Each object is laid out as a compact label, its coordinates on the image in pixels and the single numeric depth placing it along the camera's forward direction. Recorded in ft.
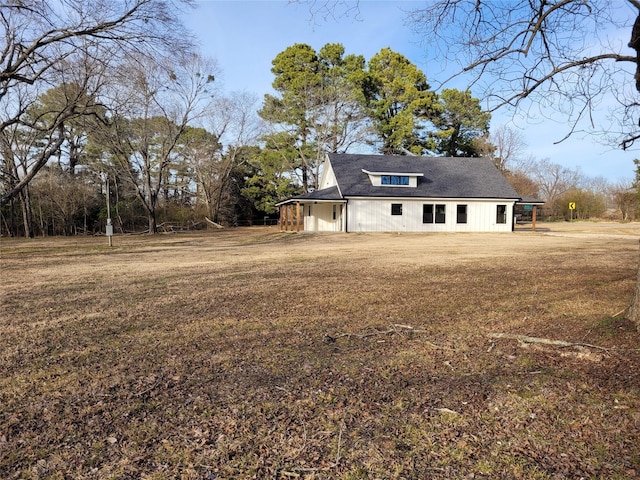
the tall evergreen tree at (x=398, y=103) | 112.37
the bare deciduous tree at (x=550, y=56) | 11.56
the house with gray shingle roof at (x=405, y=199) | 77.20
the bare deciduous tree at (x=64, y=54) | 31.62
